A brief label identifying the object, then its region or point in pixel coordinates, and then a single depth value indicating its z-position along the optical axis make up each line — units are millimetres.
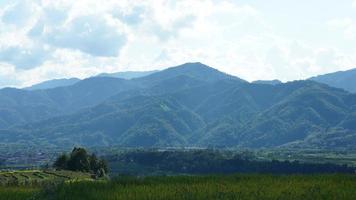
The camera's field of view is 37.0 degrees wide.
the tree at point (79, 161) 174500
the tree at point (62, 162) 178488
